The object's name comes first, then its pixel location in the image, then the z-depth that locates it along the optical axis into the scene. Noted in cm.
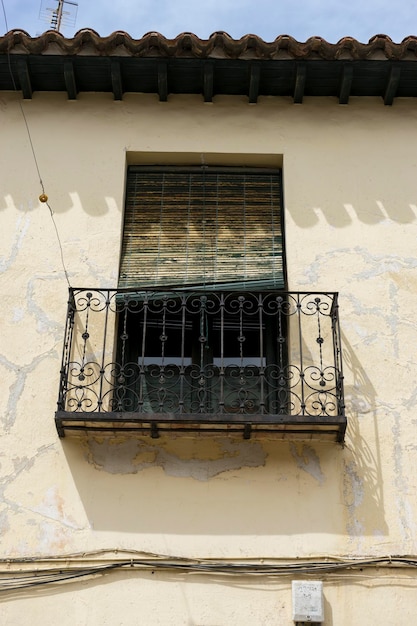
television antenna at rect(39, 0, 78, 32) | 1105
